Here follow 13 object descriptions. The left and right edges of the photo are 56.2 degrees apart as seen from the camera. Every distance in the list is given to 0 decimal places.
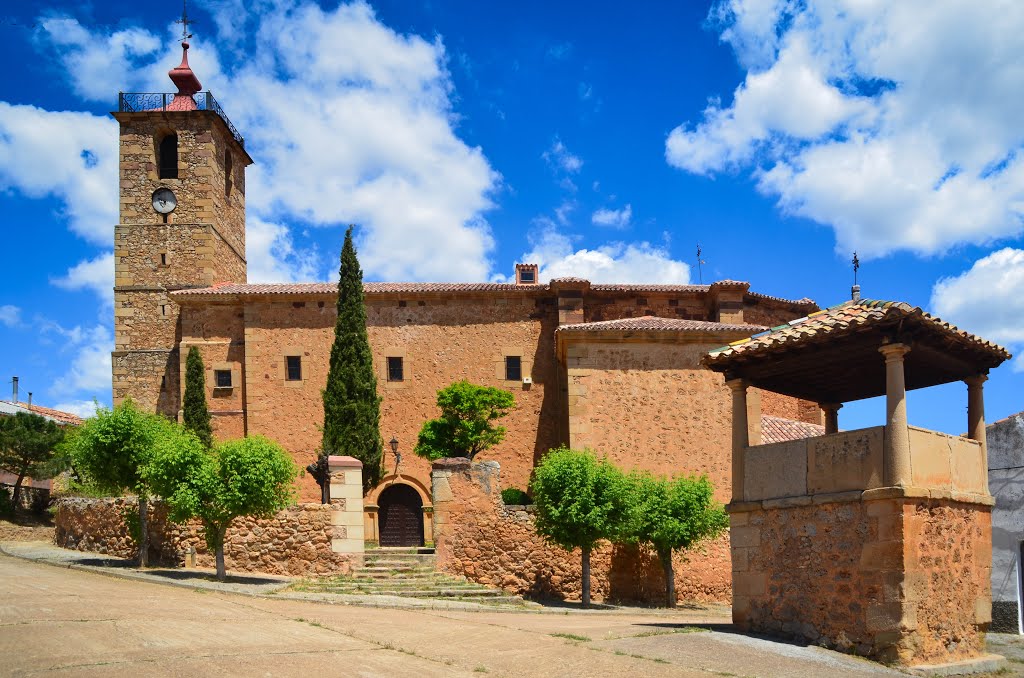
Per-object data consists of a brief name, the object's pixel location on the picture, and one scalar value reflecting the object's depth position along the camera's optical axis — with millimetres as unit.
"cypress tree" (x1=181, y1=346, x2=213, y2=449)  28766
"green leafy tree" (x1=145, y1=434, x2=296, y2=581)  17297
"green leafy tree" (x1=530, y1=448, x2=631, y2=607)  18312
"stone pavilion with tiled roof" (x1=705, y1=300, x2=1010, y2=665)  11289
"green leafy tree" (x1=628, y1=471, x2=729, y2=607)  19031
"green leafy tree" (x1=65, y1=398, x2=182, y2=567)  18656
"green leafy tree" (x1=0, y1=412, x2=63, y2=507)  28969
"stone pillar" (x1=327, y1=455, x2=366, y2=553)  18594
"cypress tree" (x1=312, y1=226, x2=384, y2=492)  24984
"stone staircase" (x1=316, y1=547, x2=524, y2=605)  17500
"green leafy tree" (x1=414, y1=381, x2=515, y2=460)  26422
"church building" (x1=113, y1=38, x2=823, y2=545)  29141
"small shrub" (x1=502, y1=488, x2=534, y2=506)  24652
